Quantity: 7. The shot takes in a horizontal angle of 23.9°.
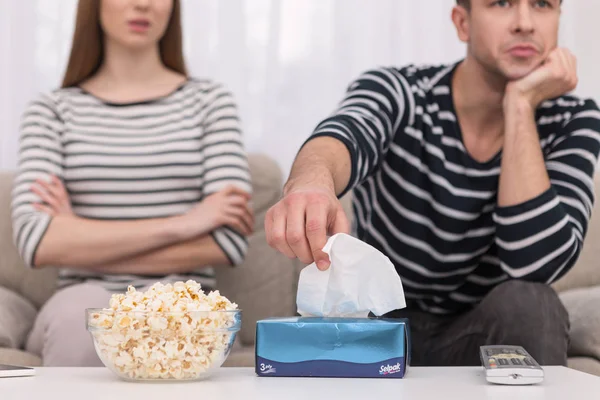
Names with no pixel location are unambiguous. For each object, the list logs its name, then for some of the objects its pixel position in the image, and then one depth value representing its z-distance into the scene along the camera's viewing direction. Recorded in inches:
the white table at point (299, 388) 67.1
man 97.3
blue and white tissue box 72.8
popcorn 70.7
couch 126.9
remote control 71.1
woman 111.4
